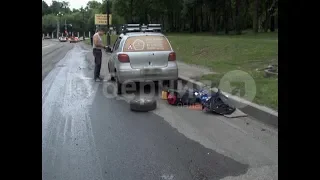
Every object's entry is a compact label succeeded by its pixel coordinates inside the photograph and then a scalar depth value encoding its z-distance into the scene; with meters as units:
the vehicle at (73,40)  60.23
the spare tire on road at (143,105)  6.15
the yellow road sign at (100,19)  48.73
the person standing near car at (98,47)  9.48
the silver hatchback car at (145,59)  7.54
